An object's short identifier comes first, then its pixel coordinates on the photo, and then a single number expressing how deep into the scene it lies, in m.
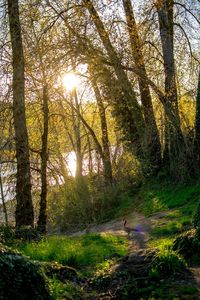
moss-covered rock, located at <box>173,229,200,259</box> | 7.08
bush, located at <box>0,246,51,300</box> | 4.47
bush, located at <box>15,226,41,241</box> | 10.43
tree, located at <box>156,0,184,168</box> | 16.80
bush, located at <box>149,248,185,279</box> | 6.22
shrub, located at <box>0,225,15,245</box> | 9.85
